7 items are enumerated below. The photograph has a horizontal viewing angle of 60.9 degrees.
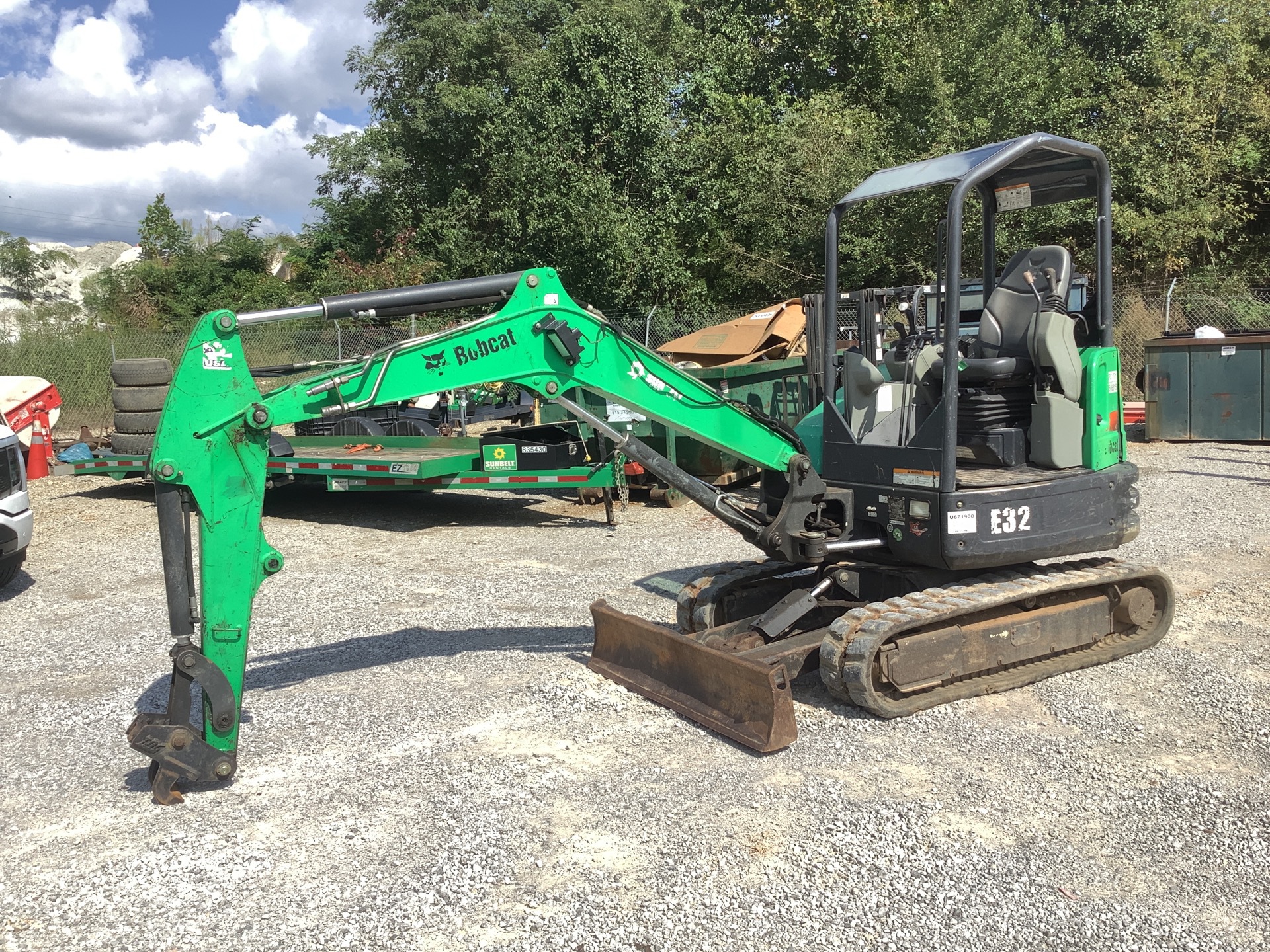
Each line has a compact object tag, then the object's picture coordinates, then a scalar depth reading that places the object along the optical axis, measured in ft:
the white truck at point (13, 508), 26.73
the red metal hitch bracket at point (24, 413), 52.31
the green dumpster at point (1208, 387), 48.75
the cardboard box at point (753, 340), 46.50
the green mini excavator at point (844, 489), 14.61
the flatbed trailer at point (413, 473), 35.22
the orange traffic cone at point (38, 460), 50.47
